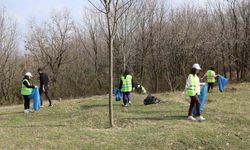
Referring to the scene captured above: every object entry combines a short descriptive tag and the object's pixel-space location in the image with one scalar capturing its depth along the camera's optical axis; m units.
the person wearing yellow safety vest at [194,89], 10.73
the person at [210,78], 18.94
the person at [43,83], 15.87
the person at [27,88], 13.91
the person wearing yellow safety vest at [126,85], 14.62
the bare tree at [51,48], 35.91
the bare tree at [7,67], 33.16
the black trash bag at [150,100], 14.98
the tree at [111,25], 9.52
